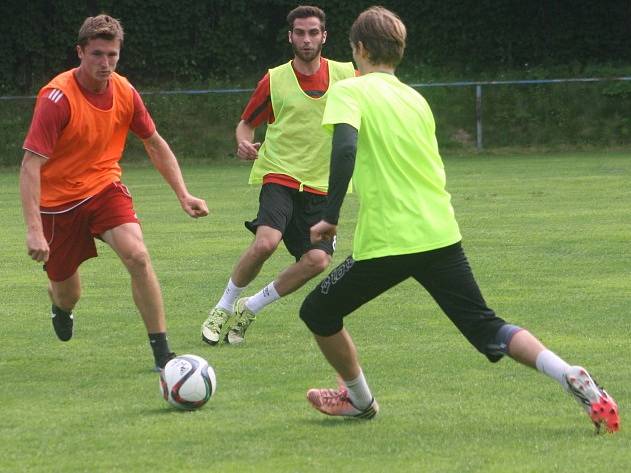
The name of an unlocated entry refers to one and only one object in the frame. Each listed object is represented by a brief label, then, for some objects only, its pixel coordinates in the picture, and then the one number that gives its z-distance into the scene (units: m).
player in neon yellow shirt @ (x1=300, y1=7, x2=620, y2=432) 12.09
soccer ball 13.61
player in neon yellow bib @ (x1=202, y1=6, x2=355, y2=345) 18.30
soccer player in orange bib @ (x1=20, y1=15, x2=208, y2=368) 15.38
